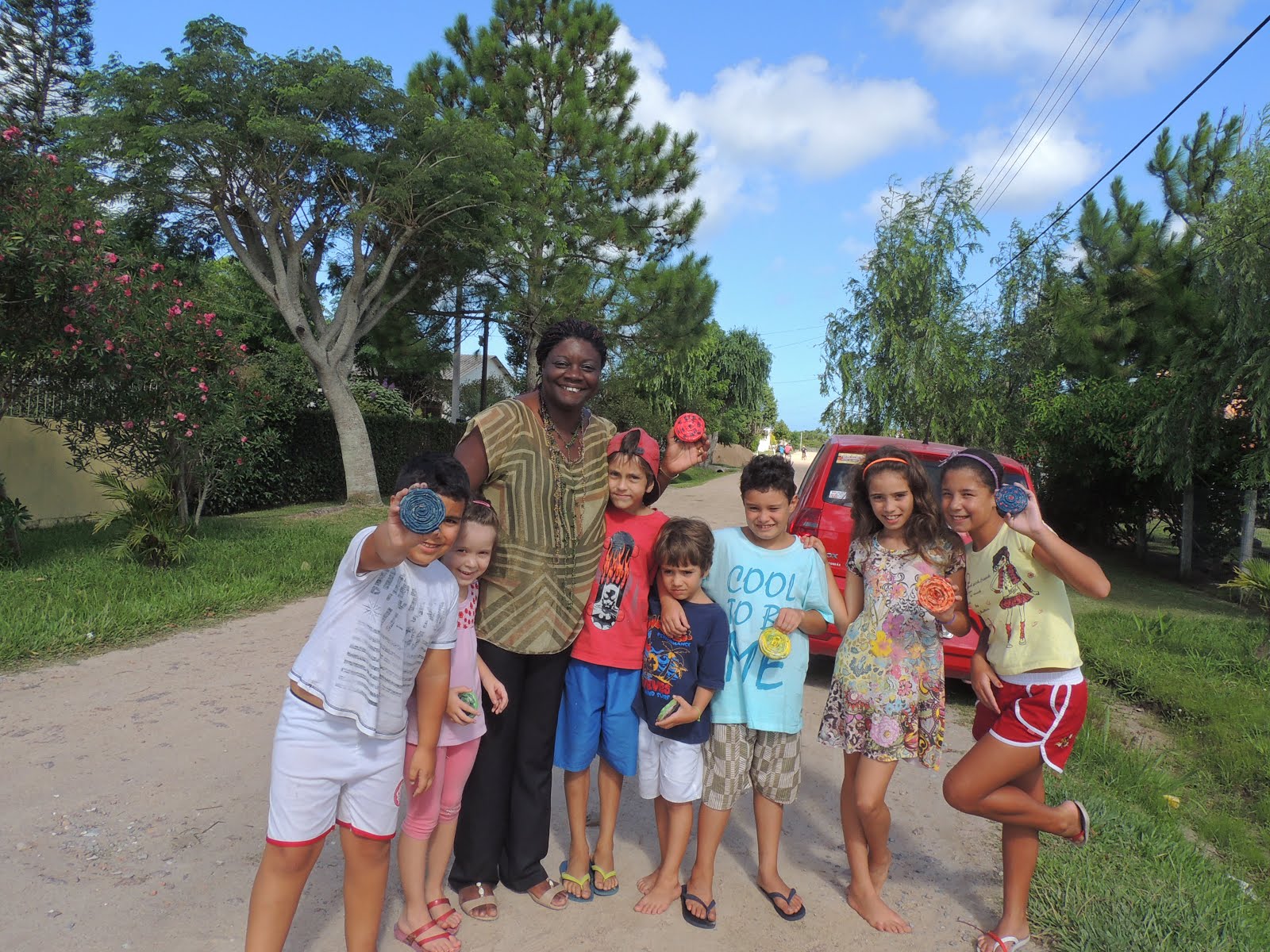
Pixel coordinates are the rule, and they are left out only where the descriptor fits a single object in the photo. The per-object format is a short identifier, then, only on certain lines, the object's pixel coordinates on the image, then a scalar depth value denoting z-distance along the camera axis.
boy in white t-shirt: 2.04
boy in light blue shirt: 2.83
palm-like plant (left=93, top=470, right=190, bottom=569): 7.78
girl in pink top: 2.55
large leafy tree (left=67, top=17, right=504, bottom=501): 11.92
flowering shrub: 7.02
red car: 5.32
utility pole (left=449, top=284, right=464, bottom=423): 19.31
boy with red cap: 2.86
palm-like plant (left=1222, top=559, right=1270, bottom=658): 6.35
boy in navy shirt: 2.77
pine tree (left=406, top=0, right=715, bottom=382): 18.62
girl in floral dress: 2.80
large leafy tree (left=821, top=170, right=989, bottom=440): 12.84
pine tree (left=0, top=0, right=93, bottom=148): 19.70
